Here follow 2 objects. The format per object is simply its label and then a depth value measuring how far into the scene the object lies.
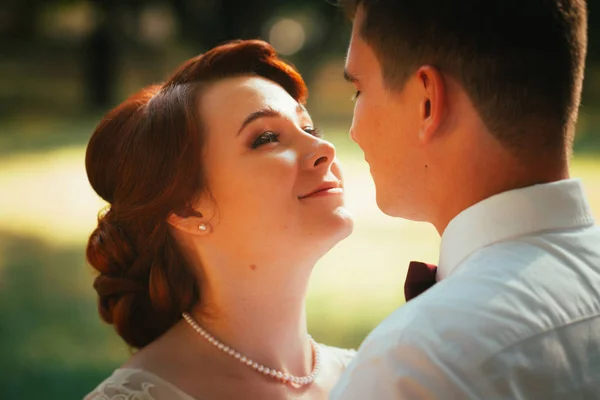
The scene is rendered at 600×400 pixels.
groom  1.13
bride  1.42
